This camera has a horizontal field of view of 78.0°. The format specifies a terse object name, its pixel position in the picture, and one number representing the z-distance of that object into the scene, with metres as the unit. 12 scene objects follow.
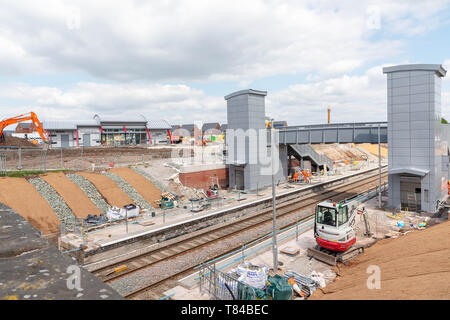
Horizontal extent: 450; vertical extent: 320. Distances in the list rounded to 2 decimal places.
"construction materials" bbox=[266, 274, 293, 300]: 10.44
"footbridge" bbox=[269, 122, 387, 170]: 29.30
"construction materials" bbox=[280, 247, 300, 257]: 16.12
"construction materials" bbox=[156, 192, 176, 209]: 26.98
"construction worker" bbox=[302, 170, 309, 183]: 39.21
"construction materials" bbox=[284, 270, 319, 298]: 11.89
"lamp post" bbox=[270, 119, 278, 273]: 12.95
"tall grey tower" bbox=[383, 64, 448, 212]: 22.69
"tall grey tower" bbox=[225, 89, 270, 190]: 34.19
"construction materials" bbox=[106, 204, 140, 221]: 23.17
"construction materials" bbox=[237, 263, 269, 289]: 11.82
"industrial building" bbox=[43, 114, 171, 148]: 58.22
